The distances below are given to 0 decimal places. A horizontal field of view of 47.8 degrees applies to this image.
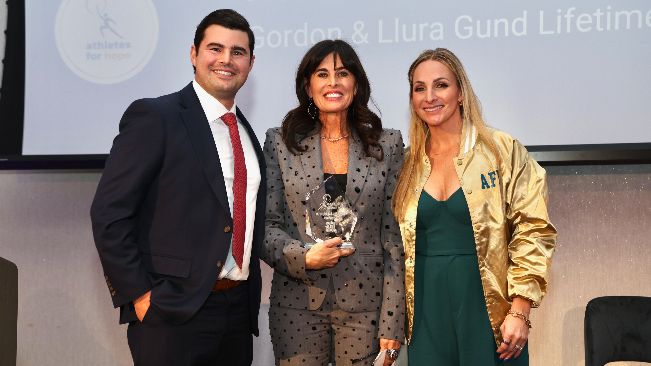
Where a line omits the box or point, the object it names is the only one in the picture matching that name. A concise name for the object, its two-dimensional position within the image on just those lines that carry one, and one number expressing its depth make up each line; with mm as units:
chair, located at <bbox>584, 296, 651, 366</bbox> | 3205
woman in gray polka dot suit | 2551
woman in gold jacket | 2635
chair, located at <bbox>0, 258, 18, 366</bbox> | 3227
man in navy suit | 2414
